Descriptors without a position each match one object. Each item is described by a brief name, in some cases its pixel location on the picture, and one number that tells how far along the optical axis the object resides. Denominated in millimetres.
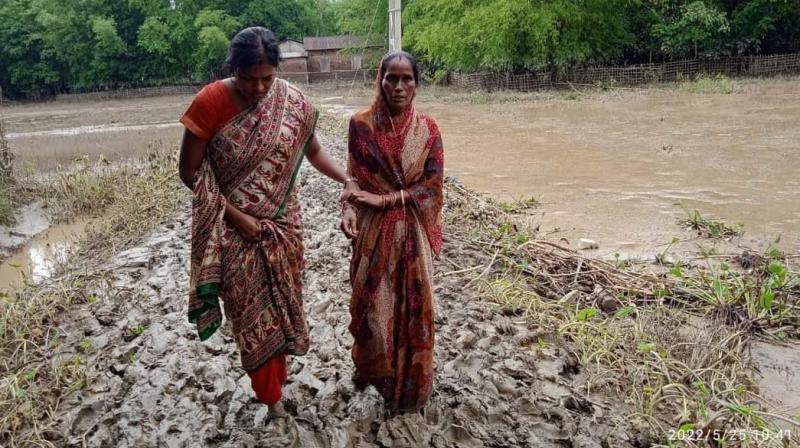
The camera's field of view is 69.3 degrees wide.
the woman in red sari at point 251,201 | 2125
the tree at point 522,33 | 21797
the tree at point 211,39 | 33438
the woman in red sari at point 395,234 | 2293
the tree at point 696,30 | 21734
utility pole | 7984
